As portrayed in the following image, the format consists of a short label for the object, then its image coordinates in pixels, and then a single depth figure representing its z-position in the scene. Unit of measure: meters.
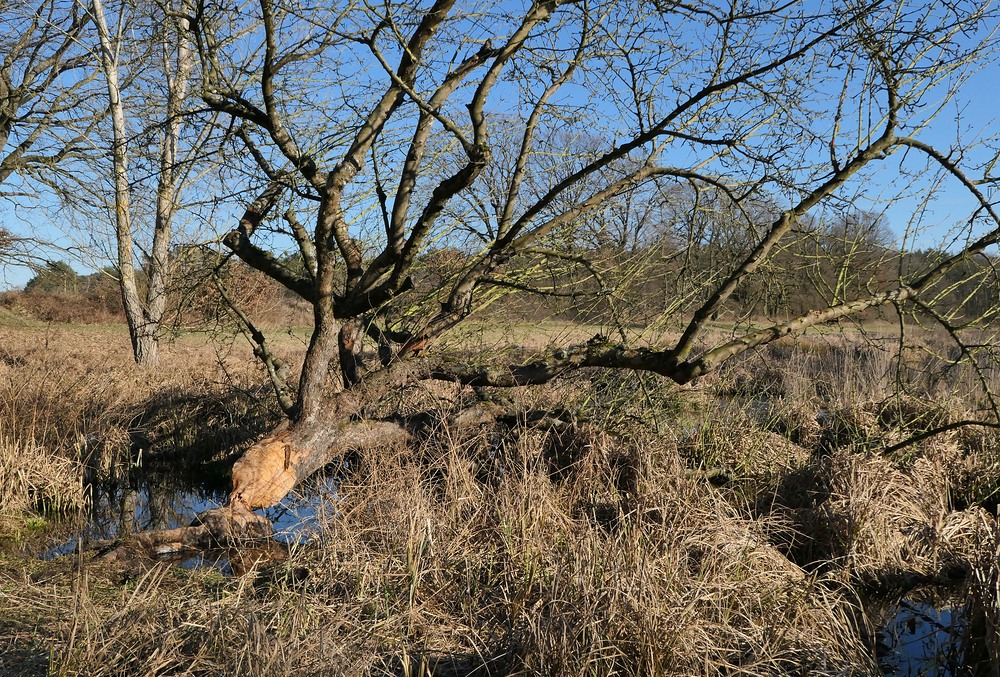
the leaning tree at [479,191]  5.70
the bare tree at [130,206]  8.66
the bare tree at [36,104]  11.66
